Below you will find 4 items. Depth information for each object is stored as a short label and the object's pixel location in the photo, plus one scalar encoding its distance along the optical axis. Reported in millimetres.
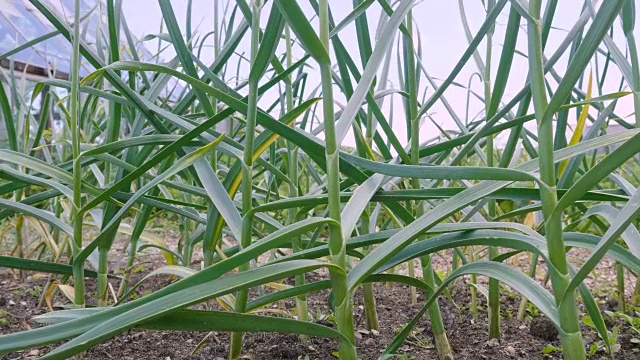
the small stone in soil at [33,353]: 758
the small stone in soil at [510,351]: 714
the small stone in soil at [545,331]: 807
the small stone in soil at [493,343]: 746
